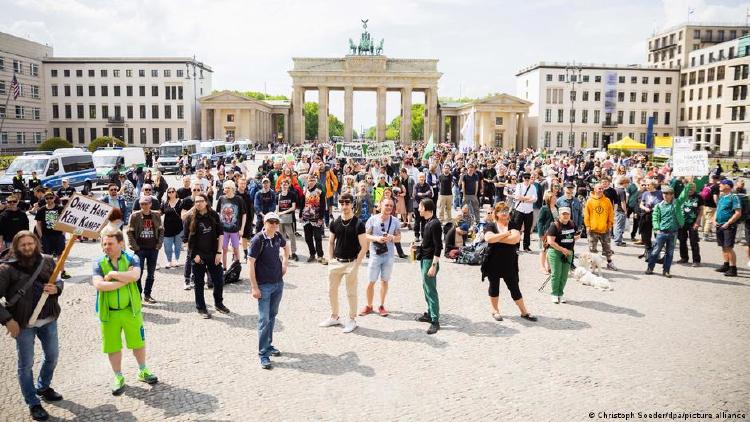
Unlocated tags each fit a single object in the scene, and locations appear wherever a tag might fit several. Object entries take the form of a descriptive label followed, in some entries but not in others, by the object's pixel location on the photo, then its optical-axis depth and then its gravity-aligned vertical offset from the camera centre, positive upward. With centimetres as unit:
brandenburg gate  8569 +1433
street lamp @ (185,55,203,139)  8340 +853
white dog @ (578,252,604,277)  1091 -185
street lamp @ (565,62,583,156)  8306 +1280
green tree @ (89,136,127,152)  5462 +255
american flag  4321 +637
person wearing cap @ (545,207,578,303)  925 -139
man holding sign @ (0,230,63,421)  521 -134
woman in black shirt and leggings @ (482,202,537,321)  807 -132
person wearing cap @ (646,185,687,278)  1120 -115
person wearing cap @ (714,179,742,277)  1139 -111
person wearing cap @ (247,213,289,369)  661 -139
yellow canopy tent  4362 +218
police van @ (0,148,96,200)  2369 -9
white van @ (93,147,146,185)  3017 +47
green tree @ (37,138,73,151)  5010 +218
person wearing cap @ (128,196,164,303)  901 -116
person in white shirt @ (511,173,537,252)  1351 -83
